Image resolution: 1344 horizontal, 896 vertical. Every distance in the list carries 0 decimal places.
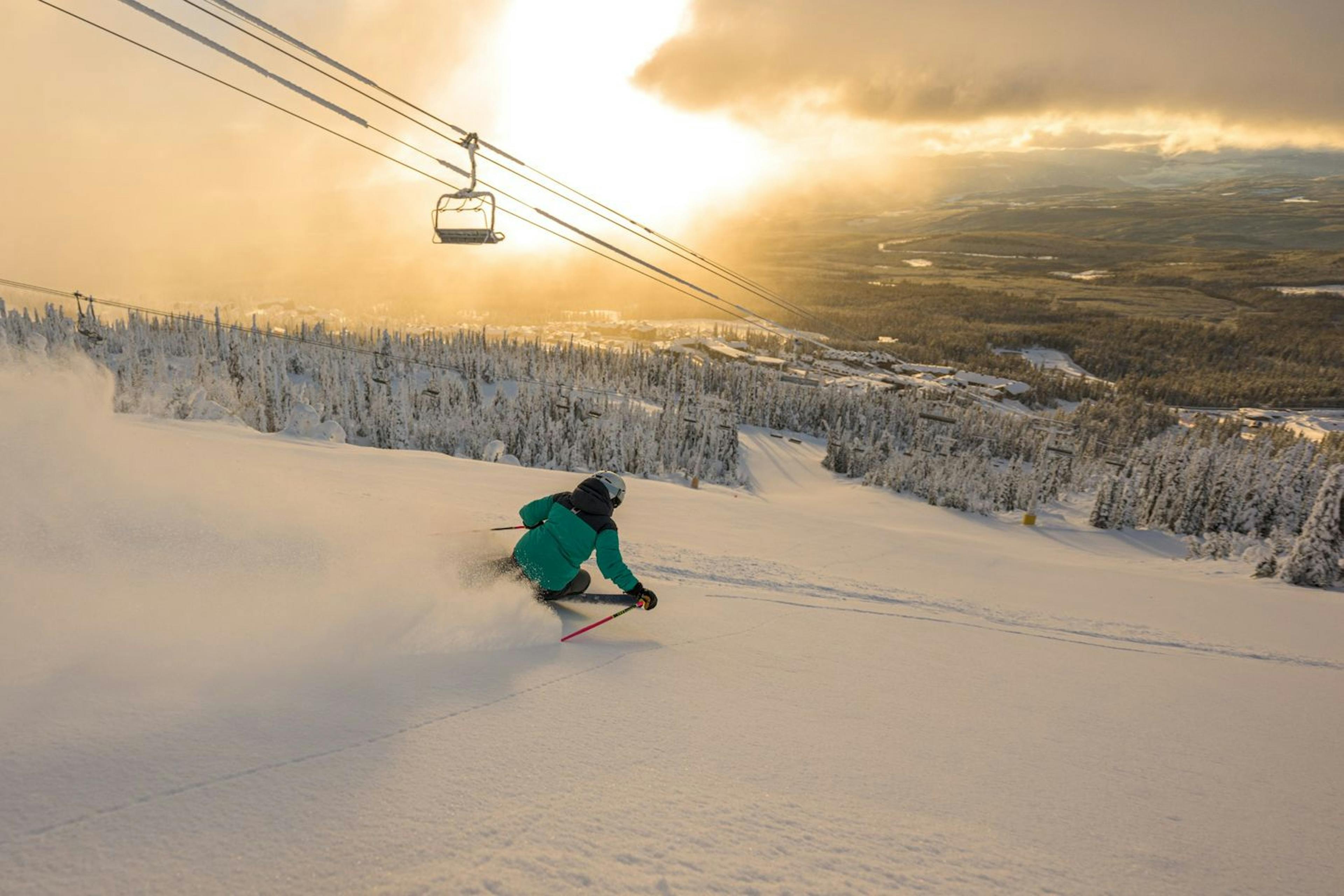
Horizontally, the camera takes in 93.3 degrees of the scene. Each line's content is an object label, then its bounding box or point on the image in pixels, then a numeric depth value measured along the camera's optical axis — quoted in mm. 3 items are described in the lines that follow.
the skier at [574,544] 6730
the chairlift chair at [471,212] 10078
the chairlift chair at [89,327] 65562
